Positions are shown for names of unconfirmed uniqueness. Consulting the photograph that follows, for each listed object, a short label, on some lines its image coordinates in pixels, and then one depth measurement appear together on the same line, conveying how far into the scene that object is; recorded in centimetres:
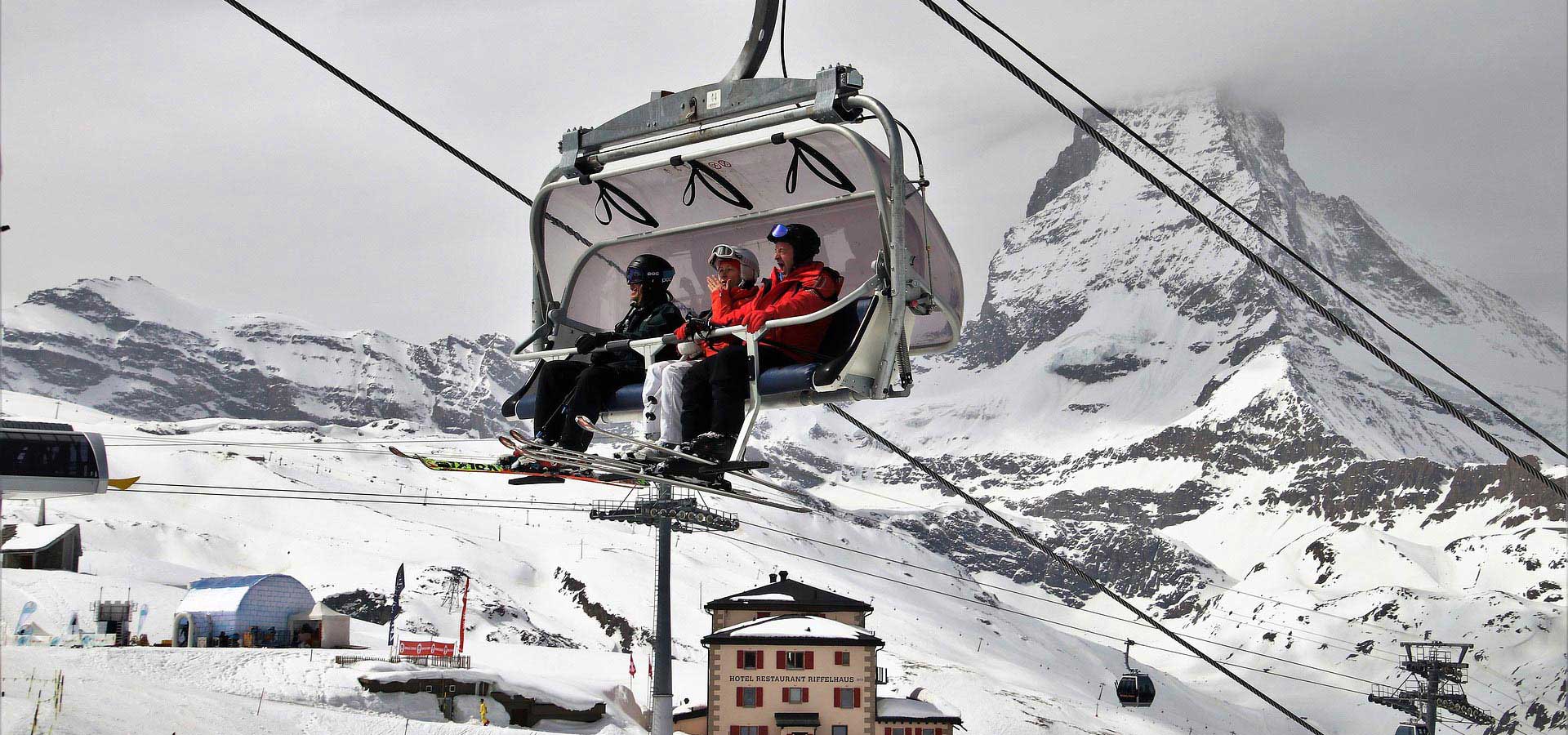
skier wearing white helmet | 1141
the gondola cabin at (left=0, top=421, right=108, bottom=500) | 5147
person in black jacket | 1219
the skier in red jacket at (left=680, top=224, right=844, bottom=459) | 1130
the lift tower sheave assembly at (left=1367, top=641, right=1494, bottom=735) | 5303
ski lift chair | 1059
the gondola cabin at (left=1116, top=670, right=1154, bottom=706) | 5425
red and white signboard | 5662
